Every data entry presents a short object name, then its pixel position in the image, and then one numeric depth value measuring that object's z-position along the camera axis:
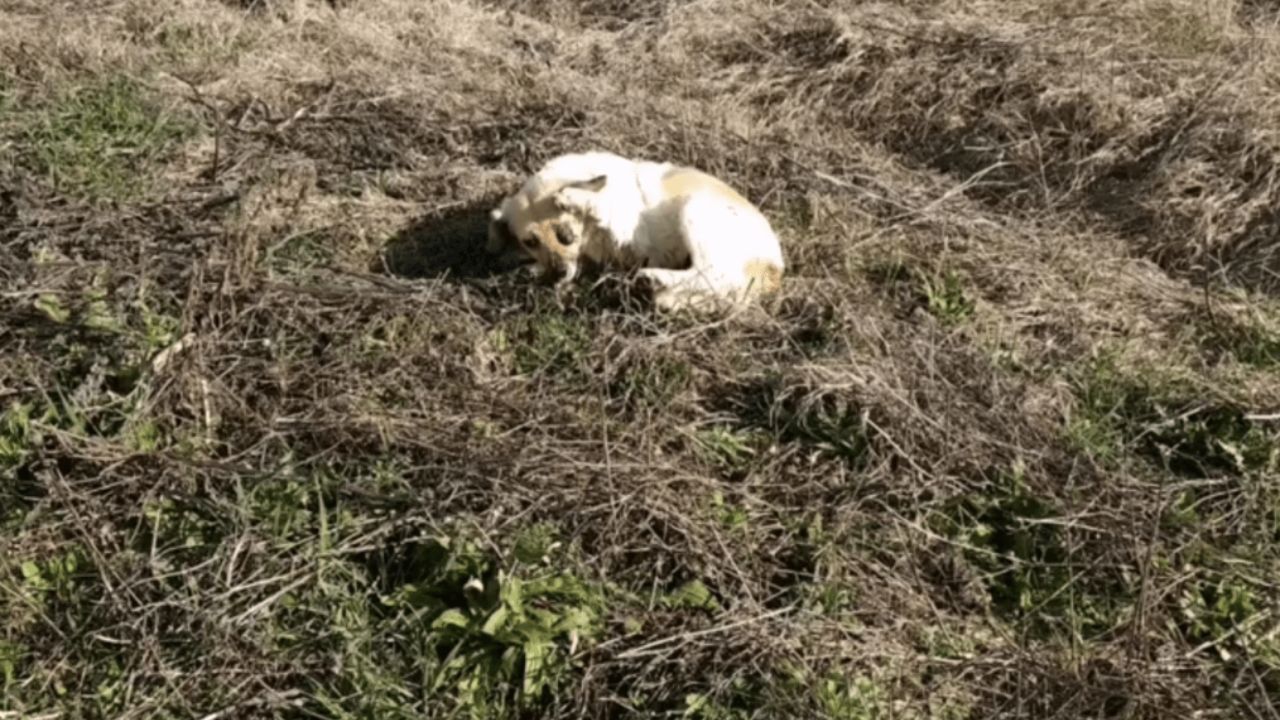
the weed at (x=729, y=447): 3.57
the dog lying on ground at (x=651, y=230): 4.09
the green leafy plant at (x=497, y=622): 2.85
